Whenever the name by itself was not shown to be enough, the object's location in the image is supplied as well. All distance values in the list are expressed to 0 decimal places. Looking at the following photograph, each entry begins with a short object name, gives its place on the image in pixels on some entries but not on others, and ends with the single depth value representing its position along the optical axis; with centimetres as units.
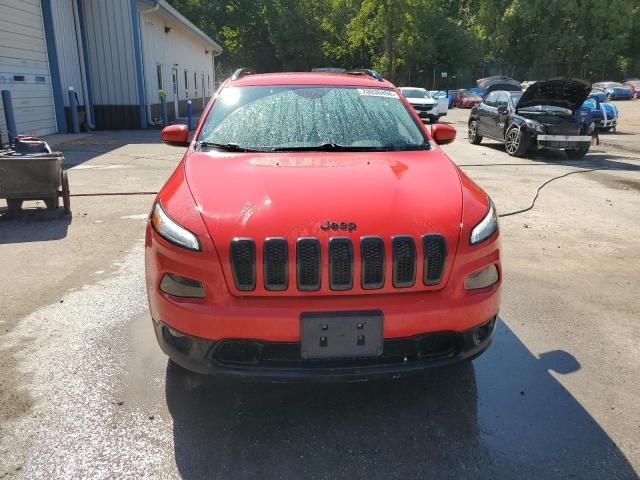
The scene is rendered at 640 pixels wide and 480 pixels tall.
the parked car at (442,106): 2606
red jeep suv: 238
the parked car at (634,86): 4216
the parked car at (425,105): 2258
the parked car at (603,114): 1786
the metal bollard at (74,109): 1595
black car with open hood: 1203
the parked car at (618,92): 4053
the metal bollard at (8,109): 1152
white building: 1348
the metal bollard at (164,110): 1975
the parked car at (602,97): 2505
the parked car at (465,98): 3669
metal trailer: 610
